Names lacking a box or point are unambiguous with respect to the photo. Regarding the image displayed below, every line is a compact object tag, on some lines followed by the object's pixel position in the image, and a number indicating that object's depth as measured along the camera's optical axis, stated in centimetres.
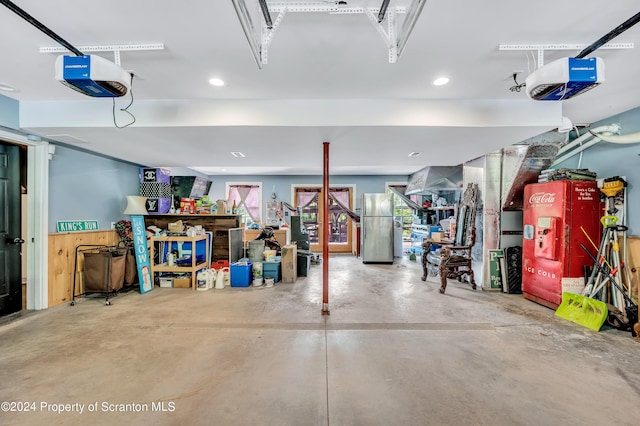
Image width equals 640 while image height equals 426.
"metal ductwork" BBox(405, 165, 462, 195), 603
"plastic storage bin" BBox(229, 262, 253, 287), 468
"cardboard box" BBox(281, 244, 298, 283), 499
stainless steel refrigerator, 679
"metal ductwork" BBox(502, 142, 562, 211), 421
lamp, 474
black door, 329
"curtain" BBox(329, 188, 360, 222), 838
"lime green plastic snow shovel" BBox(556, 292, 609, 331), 300
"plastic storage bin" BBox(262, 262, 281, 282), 496
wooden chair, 447
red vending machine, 350
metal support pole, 347
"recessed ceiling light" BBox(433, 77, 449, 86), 255
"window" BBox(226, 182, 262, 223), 856
